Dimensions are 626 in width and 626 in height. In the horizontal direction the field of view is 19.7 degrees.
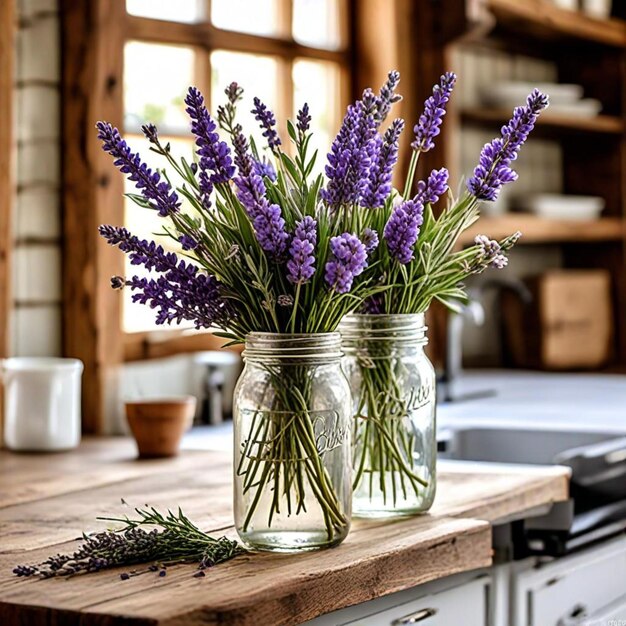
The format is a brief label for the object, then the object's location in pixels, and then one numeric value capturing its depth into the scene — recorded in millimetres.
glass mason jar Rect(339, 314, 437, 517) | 1572
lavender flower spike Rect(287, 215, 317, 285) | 1387
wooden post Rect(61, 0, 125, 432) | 2192
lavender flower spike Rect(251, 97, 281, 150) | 1448
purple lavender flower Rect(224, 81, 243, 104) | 1353
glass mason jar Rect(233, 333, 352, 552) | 1427
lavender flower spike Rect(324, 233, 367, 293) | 1389
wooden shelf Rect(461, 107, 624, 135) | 3130
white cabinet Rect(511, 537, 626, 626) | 1775
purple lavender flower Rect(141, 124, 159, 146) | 1402
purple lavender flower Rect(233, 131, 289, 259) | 1390
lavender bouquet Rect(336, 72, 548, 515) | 1525
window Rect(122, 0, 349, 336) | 2357
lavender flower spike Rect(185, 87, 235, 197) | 1383
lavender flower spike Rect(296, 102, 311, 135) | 1431
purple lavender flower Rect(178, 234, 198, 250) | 1424
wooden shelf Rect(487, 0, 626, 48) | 3036
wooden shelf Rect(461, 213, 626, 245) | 3008
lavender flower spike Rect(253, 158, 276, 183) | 1479
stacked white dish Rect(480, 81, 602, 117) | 3159
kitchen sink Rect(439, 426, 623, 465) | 2234
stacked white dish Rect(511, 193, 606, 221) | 3260
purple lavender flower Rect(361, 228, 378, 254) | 1427
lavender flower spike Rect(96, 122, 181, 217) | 1393
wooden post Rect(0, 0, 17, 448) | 2098
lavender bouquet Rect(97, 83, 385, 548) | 1416
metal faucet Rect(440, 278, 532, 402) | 2688
